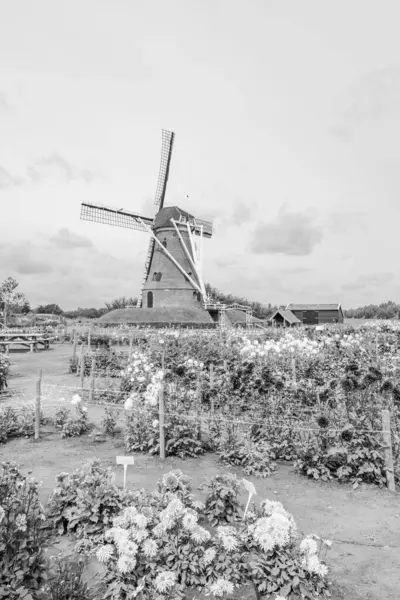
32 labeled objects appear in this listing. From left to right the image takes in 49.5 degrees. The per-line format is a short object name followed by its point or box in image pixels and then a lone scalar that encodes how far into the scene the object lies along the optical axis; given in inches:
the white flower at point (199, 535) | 146.5
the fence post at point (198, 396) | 350.5
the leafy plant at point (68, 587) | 130.7
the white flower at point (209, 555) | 146.4
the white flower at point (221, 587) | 130.6
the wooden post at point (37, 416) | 353.7
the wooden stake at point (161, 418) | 303.4
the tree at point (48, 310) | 4188.0
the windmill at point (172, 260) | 1736.0
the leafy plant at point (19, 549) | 134.6
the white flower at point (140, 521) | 147.3
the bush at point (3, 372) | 532.1
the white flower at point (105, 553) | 139.3
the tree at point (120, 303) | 2743.6
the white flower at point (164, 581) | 129.5
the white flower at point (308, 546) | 142.0
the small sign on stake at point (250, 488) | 167.0
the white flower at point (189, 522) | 147.5
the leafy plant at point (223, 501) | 196.9
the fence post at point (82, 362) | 542.4
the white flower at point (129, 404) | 311.9
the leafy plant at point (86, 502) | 187.5
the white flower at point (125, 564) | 134.0
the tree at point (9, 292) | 2035.2
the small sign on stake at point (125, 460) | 196.5
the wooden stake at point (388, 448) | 246.2
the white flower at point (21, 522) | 142.8
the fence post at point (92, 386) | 480.4
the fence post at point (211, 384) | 383.6
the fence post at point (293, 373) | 348.0
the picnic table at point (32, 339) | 1086.1
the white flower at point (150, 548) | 142.3
